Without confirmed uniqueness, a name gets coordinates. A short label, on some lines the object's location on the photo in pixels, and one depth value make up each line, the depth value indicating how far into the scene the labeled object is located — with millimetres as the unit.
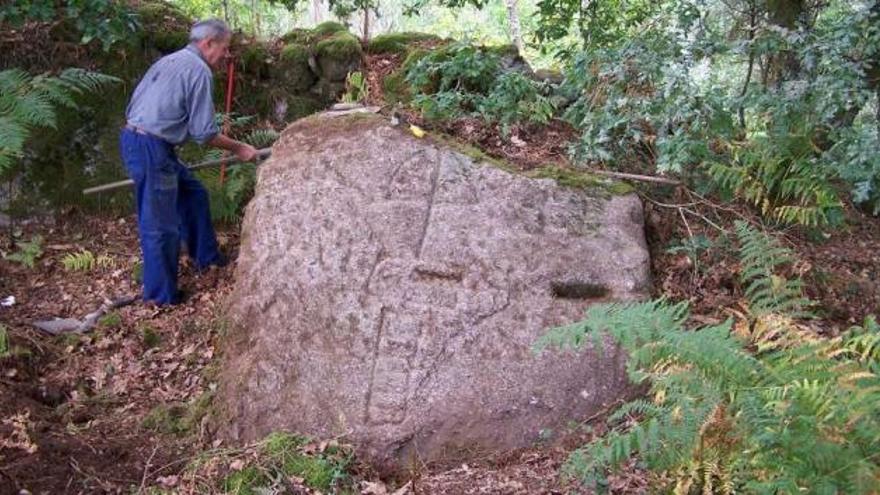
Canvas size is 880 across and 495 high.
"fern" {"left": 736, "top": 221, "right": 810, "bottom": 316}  4008
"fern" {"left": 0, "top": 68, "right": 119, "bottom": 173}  3492
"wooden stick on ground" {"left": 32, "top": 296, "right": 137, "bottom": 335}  5766
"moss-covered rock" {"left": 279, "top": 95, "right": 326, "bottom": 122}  7672
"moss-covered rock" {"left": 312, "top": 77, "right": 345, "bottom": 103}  7672
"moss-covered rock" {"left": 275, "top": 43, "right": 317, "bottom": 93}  7699
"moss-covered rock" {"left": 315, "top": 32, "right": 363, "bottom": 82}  7629
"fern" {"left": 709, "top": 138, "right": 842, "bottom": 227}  4938
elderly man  5762
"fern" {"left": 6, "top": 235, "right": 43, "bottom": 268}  6637
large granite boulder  4453
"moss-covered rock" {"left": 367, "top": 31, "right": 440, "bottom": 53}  7934
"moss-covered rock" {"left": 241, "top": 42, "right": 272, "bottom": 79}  7676
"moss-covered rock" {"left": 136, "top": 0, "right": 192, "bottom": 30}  7703
